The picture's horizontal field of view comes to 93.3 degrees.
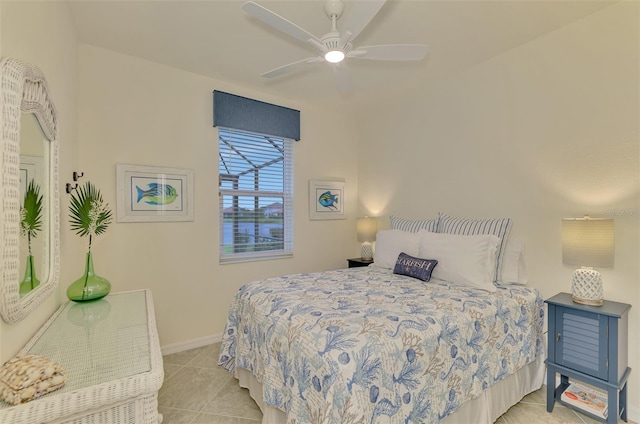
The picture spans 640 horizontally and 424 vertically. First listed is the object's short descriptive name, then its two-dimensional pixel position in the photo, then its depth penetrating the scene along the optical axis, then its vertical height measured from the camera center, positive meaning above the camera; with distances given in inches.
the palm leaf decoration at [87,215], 72.2 -2.1
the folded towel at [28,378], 31.9 -19.1
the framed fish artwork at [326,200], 149.7 +4.4
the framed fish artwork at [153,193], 104.1 +4.8
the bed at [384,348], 50.6 -28.1
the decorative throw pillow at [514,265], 94.3 -17.3
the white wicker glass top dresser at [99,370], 32.7 -21.6
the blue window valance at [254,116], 121.8 +39.8
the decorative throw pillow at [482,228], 95.6 -6.2
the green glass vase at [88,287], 69.9 -19.2
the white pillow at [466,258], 87.4 -14.8
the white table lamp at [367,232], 151.7 -11.8
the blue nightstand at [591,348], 70.2 -33.8
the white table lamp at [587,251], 73.2 -10.2
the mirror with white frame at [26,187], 36.9 +2.8
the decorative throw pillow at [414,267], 95.5 -18.8
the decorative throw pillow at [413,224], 117.5 -6.2
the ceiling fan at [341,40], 59.4 +38.8
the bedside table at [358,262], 143.2 -25.7
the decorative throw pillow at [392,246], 107.7 -13.7
